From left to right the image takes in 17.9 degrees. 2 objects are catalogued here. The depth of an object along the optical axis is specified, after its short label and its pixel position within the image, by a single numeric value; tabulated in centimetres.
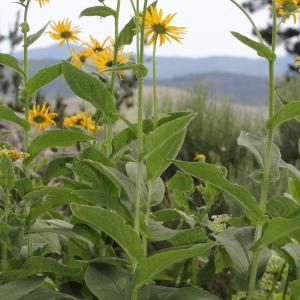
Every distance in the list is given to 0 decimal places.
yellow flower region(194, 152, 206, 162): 163
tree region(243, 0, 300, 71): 1728
